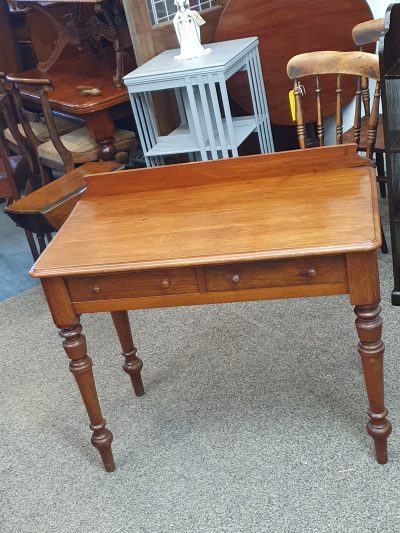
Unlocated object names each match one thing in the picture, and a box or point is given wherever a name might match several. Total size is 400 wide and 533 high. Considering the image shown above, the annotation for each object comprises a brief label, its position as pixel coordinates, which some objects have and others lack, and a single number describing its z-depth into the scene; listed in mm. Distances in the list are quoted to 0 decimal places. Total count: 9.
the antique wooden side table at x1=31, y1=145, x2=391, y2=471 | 1581
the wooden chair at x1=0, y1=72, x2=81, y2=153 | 4152
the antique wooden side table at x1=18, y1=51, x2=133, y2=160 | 3529
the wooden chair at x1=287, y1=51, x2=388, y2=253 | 2375
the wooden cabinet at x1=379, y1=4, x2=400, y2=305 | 2281
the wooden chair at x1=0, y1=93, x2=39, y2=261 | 3426
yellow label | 2584
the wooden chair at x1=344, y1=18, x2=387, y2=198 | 2720
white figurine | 3168
